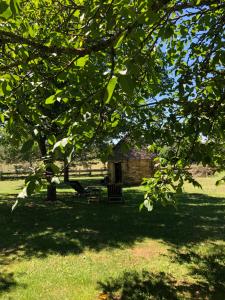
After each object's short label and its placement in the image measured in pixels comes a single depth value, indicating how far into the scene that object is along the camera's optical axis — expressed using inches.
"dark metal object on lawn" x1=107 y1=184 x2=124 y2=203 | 489.2
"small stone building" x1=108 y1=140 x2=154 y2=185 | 793.1
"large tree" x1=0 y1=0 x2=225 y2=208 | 71.6
